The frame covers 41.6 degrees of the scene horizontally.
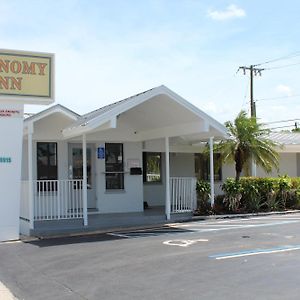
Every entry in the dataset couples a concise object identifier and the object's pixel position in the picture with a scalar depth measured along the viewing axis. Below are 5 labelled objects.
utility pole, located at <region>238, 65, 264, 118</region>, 30.21
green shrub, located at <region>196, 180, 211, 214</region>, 13.15
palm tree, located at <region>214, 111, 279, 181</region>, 15.23
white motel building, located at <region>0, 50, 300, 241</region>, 9.88
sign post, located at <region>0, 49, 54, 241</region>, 9.79
